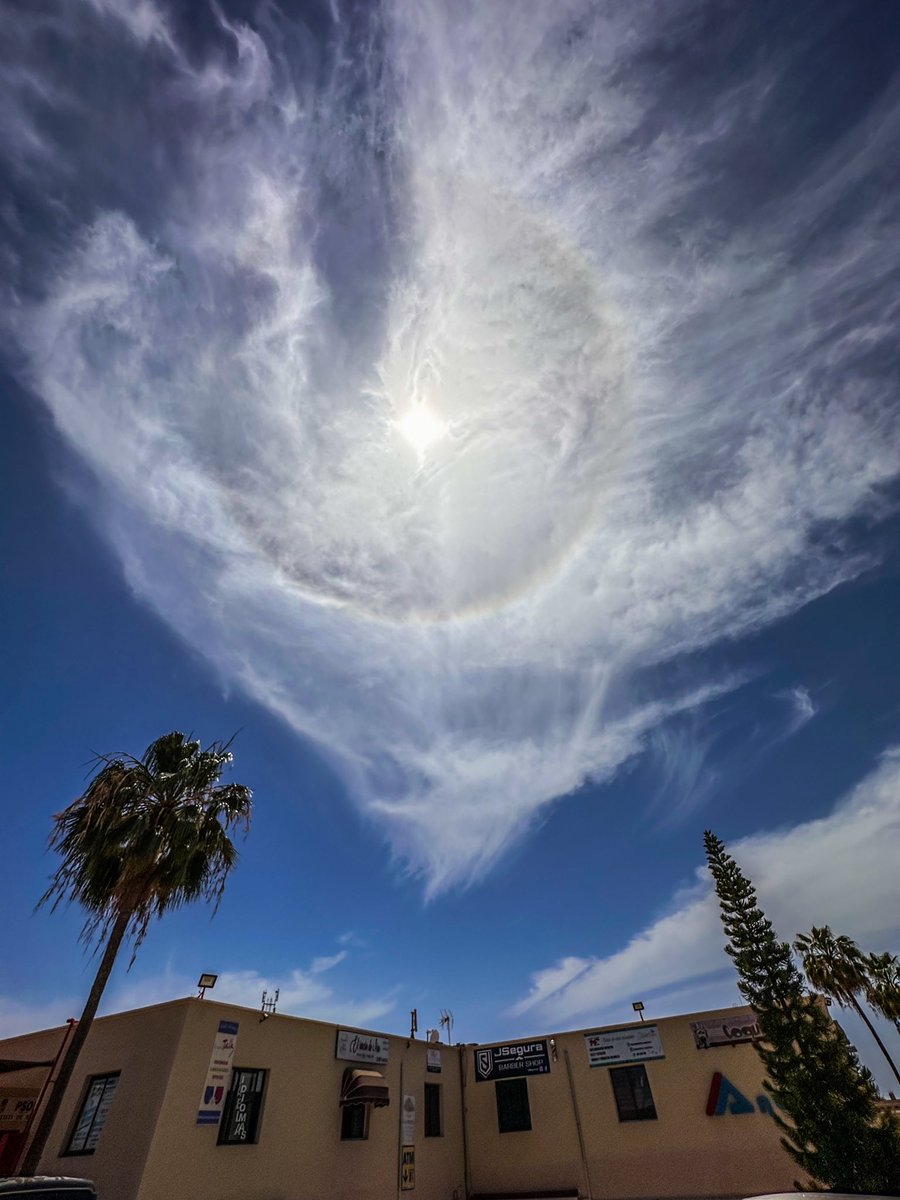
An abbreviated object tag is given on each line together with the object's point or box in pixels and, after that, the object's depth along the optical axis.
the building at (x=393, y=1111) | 14.23
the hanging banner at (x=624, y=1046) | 20.20
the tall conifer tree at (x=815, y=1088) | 16.53
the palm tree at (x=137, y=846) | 13.89
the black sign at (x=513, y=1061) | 22.27
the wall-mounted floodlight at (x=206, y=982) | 15.80
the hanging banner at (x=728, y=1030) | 19.23
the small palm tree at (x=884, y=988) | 31.51
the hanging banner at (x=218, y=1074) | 14.45
